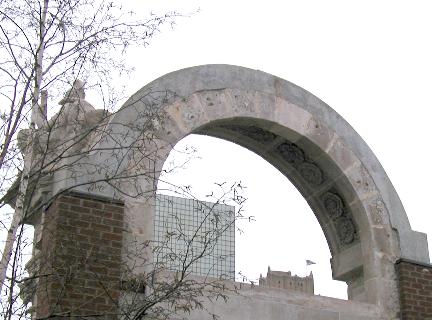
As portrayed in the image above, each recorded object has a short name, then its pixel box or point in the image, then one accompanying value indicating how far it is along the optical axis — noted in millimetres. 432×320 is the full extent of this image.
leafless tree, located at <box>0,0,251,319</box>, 6125
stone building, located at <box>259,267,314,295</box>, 56944
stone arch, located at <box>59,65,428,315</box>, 9227
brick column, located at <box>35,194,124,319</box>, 7180
